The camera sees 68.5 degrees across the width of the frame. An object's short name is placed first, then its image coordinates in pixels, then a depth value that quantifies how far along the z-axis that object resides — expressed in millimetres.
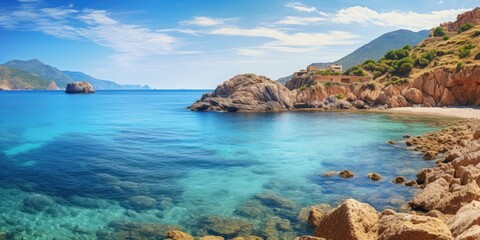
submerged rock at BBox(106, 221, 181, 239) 18484
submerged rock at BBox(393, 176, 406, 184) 28297
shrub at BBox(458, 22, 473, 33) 147625
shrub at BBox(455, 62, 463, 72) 98462
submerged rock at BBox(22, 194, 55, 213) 22391
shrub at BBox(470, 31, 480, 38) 127762
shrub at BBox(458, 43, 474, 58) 108062
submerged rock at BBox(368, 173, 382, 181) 29469
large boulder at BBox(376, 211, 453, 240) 10031
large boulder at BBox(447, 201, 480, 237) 10861
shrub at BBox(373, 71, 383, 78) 133375
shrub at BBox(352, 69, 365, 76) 138625
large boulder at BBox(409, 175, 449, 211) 20594
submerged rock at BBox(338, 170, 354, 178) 30609
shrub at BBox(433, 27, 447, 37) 165075
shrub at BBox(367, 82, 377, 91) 121875
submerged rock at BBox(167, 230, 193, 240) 17594
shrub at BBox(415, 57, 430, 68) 121812
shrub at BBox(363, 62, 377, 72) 144250
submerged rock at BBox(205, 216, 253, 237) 18812
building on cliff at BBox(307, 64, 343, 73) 164288
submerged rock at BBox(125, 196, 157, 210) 22984
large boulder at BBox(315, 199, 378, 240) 12133
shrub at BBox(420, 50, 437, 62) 123744
